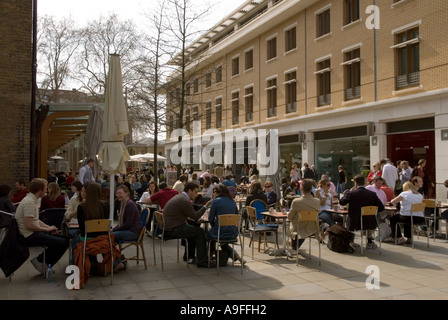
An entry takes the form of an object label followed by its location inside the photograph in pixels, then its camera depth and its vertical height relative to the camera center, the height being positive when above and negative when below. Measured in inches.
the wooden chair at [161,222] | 278.7 -39.8
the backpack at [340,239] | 323.3 -58.2
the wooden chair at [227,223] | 265.3 -37.1
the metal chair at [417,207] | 337.7 -33.9
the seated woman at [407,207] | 345.7 -34.9
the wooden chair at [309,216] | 285.1 -34.9
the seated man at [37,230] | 242.5 -38.6
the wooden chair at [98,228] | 233.6 -35.7
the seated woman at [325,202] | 352.8 -31.4
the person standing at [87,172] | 458.0 -6.5
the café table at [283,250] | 307.8 -64.3
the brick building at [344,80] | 660.7 +179.2
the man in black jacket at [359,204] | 319.3 -29.9
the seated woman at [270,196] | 401.8 -29.5
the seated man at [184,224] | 275.9 -39.5
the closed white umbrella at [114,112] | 319.9 +43.0
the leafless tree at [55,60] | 1127.0 +307.6
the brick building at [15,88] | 432.1 +85.0
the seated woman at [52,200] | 314.2 -26.1
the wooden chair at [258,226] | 313.4 -47.8
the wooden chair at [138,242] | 266.1 -49.8
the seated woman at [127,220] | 263.1 -35.6
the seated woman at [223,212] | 272.4 -30.7
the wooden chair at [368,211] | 314.0 -34.8
